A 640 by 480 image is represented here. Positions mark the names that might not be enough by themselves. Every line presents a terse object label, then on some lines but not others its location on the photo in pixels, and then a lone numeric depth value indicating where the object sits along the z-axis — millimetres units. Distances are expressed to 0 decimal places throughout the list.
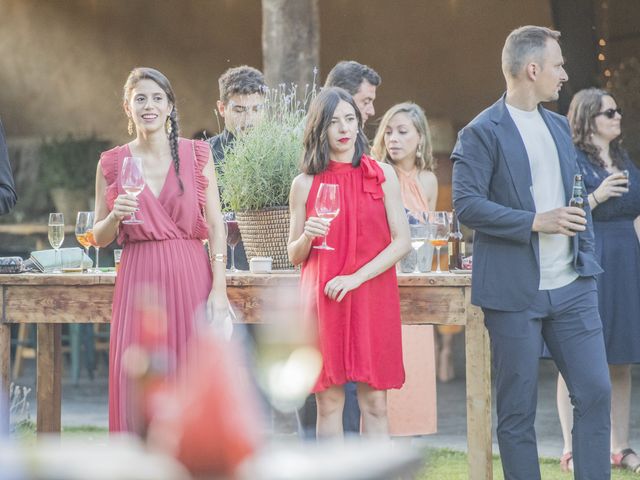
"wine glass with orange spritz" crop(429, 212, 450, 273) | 7978
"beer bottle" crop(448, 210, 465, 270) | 8132
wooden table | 7764
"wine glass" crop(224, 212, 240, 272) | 8446
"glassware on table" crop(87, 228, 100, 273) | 8231
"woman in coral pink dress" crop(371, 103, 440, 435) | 9611
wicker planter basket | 8259
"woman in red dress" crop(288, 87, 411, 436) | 7395
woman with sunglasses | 9805
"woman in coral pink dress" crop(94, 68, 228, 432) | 7288
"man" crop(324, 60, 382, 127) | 9129
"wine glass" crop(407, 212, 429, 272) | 7917
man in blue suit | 6934
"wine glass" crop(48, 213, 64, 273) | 8547
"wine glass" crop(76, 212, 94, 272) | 8419
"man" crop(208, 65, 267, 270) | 9169
